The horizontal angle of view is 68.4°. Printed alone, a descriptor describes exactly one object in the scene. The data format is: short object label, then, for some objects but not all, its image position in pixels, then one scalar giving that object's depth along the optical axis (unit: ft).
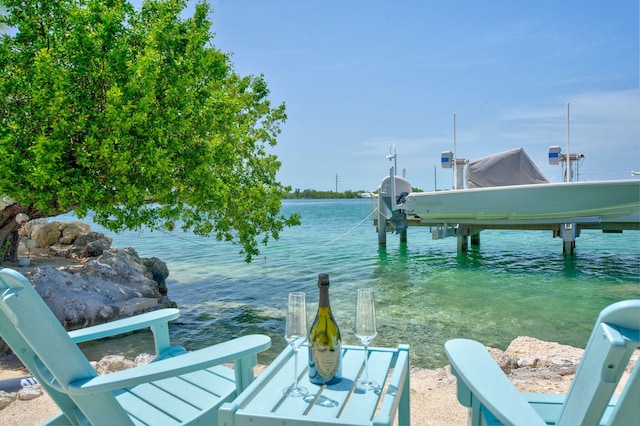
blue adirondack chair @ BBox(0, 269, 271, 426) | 5.49
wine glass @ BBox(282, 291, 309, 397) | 5.85
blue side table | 5.07
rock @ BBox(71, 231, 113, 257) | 39.29
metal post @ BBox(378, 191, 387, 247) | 53.83
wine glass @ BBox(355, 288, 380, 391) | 5.79
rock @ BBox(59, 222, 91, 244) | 45.52
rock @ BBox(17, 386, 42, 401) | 11.28
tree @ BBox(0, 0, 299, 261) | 20.20
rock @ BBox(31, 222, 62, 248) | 45.29
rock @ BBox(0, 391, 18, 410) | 11.04
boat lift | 41.32
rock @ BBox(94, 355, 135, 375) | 12.92
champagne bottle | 5.81
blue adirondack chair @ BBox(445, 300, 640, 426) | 3.59
